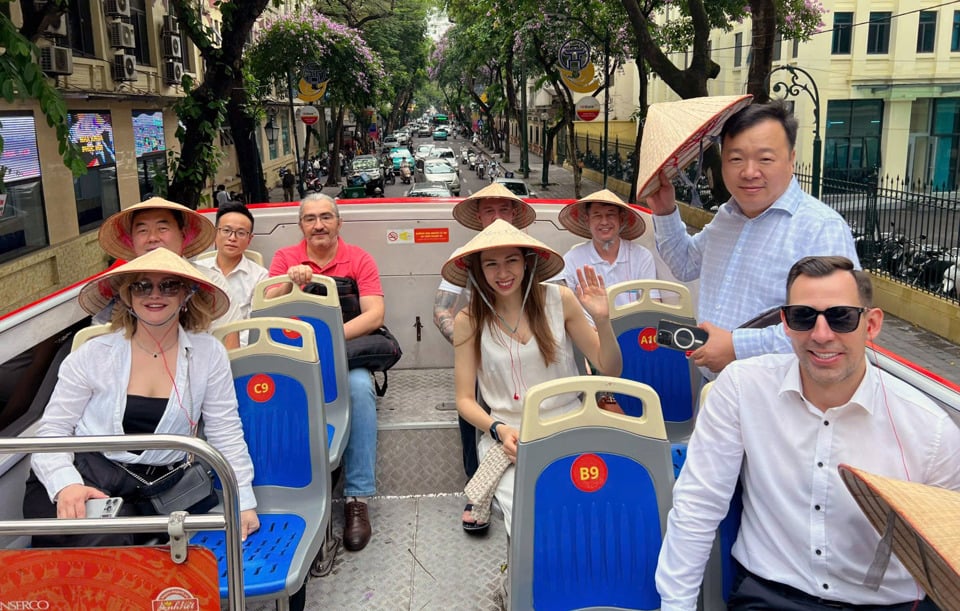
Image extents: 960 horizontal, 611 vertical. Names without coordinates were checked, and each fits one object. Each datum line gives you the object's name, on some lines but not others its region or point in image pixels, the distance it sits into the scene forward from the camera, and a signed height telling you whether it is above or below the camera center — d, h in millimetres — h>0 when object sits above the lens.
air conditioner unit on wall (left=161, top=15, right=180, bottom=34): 17531 +3099
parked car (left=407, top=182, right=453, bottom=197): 20544 -1044
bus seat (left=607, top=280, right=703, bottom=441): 3781 -1059
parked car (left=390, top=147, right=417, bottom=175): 36469 -140
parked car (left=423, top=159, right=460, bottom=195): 27297 -784
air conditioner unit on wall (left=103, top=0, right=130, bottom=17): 14633 +2944
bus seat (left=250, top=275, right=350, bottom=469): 3873 -902
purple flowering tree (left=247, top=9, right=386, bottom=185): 17438 +2484
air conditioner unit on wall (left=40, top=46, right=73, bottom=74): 12133 +1611
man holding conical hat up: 2436 -217
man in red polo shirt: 3736 -808
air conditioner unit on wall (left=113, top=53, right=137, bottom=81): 14922 +1836
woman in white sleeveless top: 3141 -775
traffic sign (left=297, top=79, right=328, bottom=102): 18984 +1610
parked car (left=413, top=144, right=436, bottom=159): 45069 +51
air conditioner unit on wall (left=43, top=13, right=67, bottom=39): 10770 +2078
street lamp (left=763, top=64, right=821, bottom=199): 10595 -170
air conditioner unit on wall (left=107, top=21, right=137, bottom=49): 14680 +2426
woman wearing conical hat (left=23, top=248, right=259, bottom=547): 2721 -866
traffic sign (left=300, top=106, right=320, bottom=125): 23391 +1237
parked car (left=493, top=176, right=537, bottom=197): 20797 -999
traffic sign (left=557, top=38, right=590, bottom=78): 16328 +2080
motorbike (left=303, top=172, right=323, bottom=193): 27641 -1084
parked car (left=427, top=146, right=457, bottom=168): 37700 -136
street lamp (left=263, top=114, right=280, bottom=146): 22728 +741
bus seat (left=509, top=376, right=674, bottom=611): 2340 -1112
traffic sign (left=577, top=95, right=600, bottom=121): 18500 +1013
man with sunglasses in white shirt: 1910 -817
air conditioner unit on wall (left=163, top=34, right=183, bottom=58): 17625 +2632
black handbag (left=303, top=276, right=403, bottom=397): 4133 -1059
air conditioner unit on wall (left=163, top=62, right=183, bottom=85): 17953 +2039
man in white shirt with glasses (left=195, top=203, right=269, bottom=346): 4367 -599
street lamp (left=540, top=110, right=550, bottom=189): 31203 -977
